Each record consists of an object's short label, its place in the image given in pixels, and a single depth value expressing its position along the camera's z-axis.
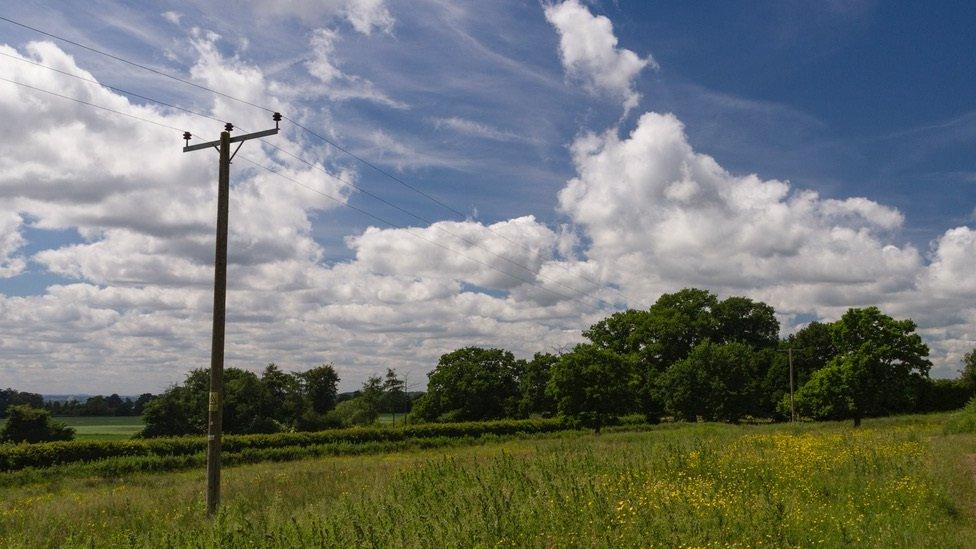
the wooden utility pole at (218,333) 14.42
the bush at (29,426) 61.38
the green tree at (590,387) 48.09
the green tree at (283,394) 84.62
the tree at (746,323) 84.50
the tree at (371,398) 98.19
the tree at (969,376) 71.81
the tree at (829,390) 44.19
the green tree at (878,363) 43.16
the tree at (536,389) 76.88
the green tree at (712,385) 64.44
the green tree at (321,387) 99.00
